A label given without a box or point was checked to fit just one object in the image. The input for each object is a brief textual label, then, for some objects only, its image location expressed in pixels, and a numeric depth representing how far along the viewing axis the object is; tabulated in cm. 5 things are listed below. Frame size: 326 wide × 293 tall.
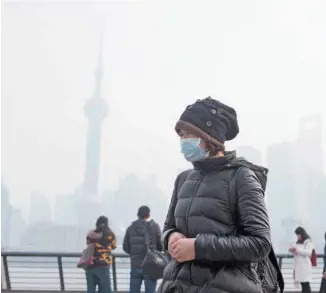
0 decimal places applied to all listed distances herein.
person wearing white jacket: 575
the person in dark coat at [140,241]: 482
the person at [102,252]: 506
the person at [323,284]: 533
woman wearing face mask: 140
